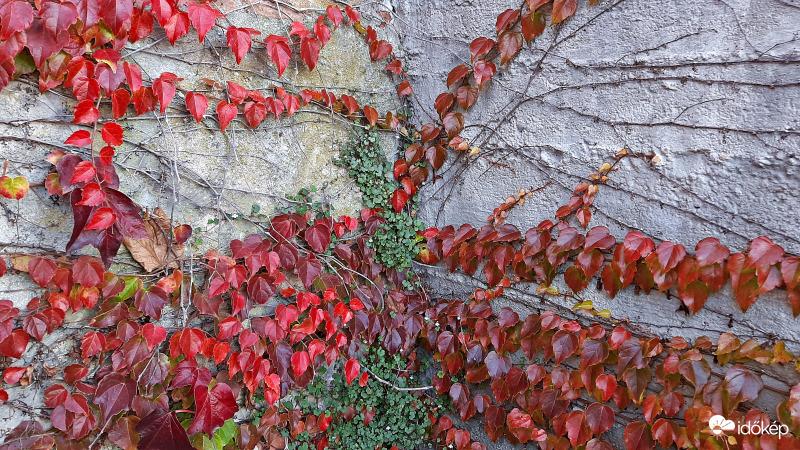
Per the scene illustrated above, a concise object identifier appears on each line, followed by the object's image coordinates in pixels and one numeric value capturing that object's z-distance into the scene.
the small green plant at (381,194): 2.04
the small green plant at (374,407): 1.97
